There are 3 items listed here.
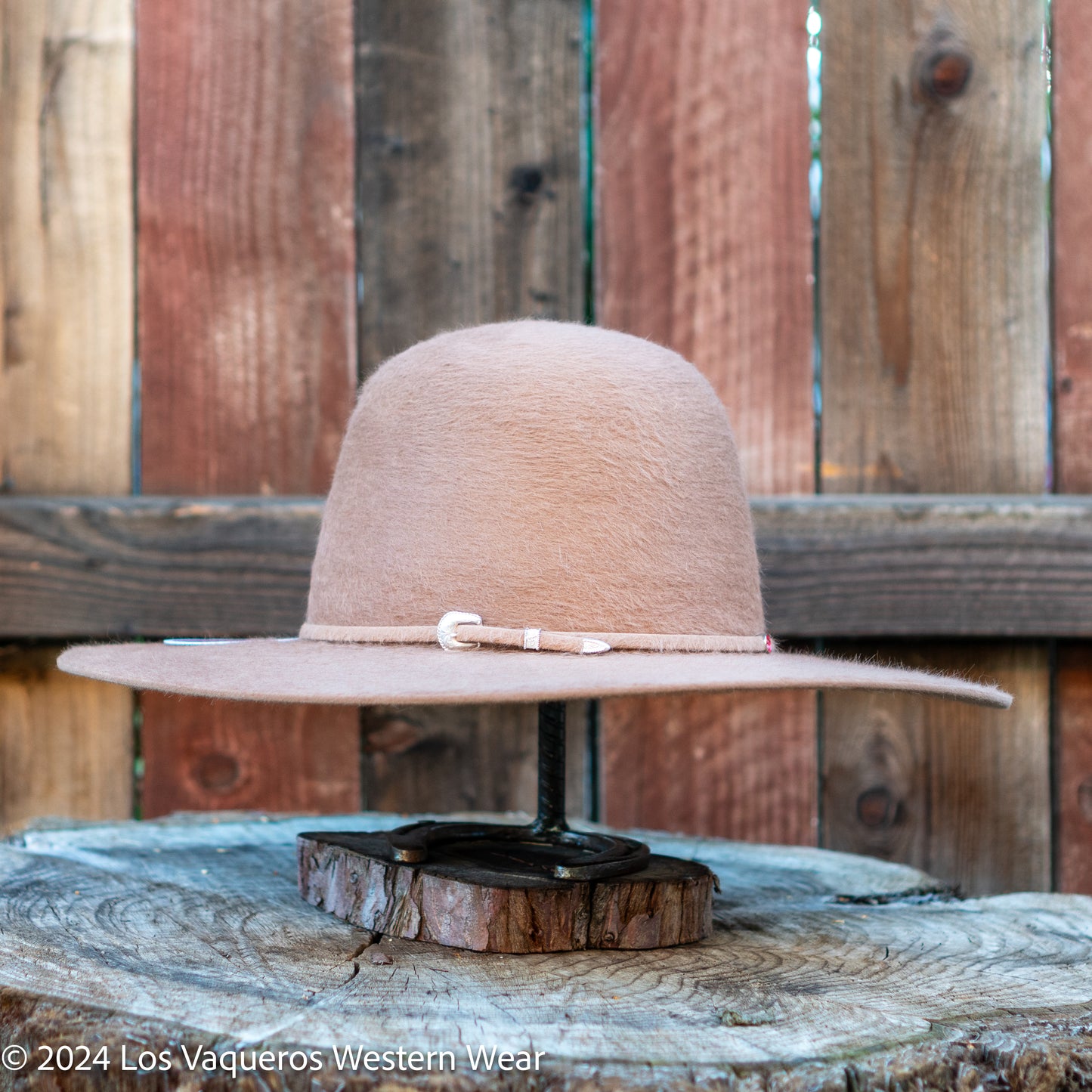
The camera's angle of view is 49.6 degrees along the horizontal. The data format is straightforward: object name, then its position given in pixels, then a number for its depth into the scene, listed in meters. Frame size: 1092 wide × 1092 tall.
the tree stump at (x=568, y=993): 0.79
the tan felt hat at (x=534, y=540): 1.01
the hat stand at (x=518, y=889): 1.04
